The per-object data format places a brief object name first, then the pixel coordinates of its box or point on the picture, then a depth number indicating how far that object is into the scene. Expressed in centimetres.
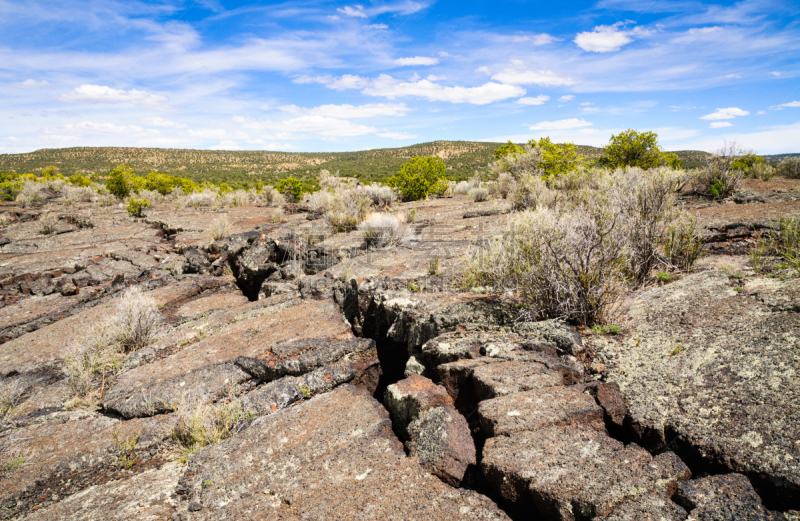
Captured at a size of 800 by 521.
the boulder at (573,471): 237
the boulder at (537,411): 308
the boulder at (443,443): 292
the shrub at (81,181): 3181
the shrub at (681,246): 642
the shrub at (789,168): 2144
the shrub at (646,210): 620
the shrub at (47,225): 1706
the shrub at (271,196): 2673
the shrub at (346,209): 1500
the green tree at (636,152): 1714
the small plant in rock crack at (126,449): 388
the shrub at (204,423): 396
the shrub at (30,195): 2520
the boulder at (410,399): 362
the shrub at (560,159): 1750
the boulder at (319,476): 268
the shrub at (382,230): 1195
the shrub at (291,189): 2762
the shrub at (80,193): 2661
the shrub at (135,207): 2058
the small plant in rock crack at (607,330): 446
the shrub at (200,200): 2483
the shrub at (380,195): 2131
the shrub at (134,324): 662
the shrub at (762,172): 2033
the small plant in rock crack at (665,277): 596
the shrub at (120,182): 2622
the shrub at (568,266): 479
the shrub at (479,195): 2159
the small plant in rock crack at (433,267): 806
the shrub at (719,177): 1519
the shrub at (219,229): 1525
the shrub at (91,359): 536
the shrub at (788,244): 524
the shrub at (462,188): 2753
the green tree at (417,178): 2470
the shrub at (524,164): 1839
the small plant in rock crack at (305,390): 455
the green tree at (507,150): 2252
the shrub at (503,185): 2017
